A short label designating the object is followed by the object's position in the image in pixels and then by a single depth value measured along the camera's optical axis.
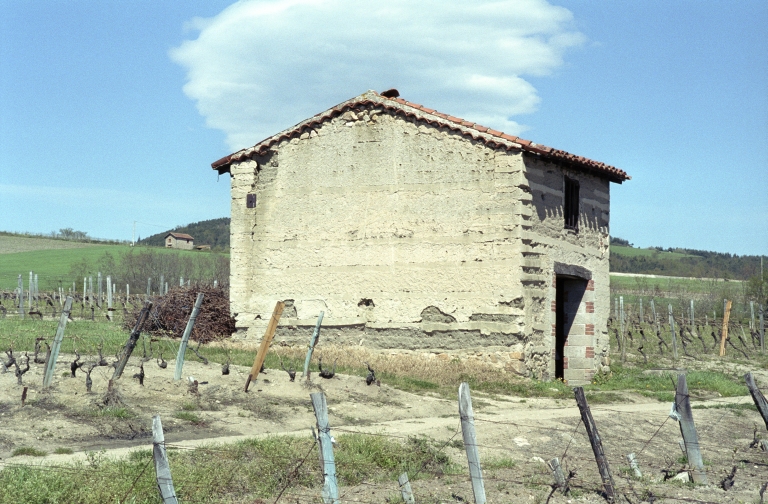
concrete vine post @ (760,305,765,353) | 27.02
